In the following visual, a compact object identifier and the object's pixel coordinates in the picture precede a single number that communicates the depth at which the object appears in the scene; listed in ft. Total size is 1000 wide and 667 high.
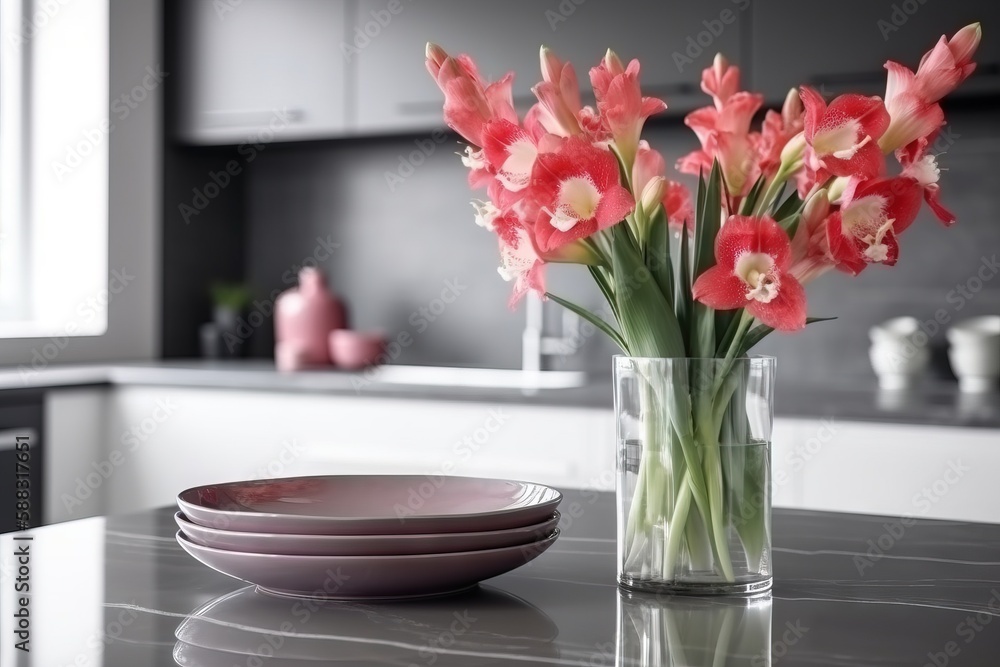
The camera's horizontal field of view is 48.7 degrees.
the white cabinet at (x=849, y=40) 8.35
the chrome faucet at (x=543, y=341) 10.55
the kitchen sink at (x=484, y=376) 10.19
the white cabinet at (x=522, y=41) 9.16
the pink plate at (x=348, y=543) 2.68
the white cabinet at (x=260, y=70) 10.71
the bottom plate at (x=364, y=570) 2.68
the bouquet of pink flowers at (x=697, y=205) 2.60
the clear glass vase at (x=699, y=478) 2.74
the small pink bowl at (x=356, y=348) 10.66
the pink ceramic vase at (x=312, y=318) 10.98
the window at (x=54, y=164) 10.82
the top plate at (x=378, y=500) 2.76
